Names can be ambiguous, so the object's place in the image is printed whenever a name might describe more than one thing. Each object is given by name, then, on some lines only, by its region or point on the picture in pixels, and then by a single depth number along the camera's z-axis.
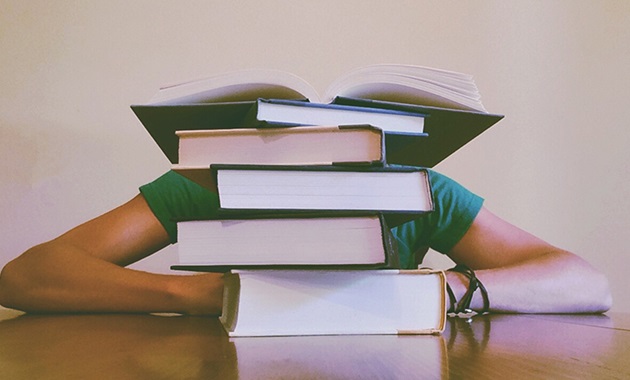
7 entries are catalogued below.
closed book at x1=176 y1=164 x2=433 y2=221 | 0.52
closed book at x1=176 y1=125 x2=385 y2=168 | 0.53
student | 0.81
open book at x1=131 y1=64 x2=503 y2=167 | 0.56
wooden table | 0.34
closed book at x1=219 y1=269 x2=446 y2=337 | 0.52
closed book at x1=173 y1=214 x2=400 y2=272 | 0.52
